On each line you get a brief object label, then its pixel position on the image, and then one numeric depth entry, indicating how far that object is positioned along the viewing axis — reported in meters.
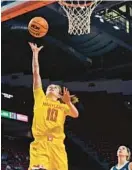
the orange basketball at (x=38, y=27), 5.45
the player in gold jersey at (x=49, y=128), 5.73
